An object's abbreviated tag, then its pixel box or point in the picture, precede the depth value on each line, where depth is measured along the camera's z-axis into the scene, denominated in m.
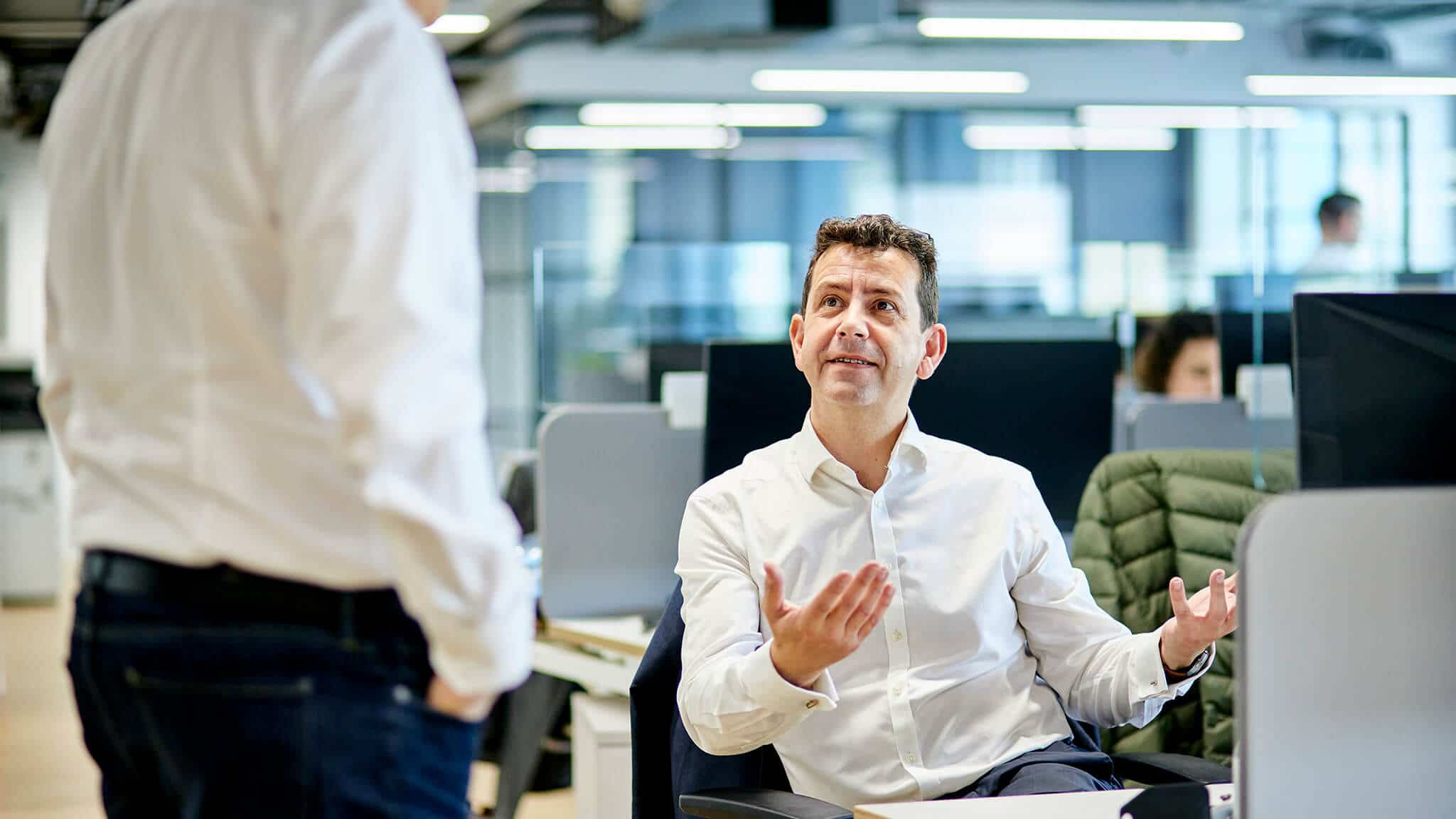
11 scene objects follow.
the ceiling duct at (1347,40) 9.18
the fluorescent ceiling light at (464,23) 6.95
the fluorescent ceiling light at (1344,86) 5.38
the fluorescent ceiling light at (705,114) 9.63
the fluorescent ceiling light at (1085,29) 6.68
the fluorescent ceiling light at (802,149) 9.77
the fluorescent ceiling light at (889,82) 9.39
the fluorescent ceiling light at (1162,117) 9.73
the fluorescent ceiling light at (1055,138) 9.72
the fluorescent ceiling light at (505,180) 10.13
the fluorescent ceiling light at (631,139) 9.73
